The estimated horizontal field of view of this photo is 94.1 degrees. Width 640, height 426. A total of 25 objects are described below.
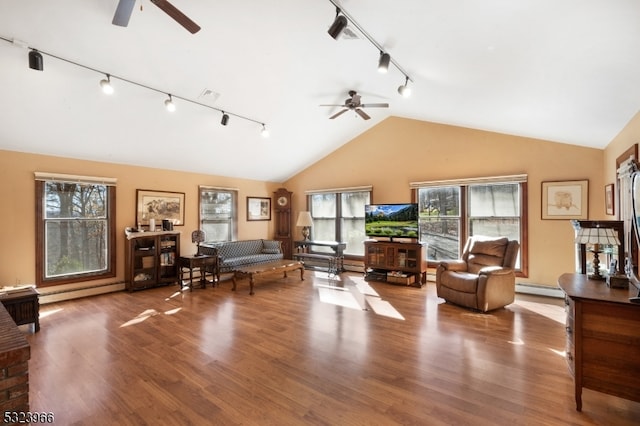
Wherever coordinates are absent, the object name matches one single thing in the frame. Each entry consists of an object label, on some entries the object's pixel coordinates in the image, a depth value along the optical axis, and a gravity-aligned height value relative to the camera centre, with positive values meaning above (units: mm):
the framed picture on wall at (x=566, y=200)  4504 +211
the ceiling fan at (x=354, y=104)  4297 +1642
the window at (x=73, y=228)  4504 -218
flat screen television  5668 -124
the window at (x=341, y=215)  6949 -24
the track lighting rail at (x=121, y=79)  2813 +1617
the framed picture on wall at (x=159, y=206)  5484 +168
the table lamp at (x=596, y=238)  2355 -206
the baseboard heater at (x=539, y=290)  4711 -1252
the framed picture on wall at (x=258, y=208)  7414 +163
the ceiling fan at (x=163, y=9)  1943 +1368
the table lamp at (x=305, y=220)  7102 -139
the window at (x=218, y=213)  6555 +36
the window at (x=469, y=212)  5082 +26
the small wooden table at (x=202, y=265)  5355 -929
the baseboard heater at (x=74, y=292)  4512 -1247
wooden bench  6595 -998
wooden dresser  1912 -866
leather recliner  3967 -882
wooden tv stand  5557 -944
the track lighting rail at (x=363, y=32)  2446 +1697
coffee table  5129 -995
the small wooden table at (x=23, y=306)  3334 -1030
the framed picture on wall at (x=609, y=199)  3837 +183
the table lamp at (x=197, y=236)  5844 -426
